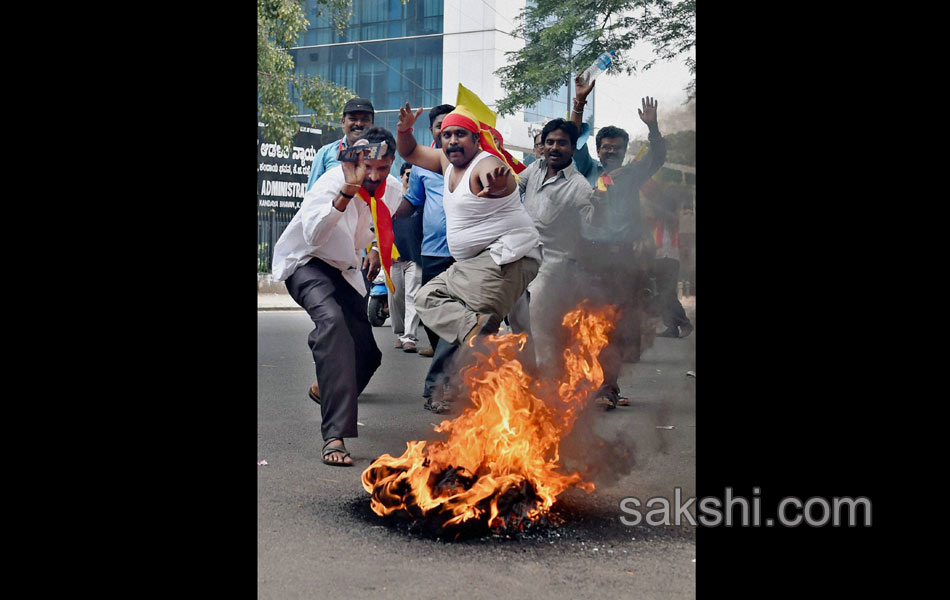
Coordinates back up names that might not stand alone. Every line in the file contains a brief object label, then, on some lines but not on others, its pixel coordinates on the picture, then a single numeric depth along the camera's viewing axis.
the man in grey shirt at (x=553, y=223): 5.18
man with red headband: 4.59
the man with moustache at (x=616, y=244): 5.11
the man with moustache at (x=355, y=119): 4.70
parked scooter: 9.86
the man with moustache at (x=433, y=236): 5.59
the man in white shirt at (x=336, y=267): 4.42
